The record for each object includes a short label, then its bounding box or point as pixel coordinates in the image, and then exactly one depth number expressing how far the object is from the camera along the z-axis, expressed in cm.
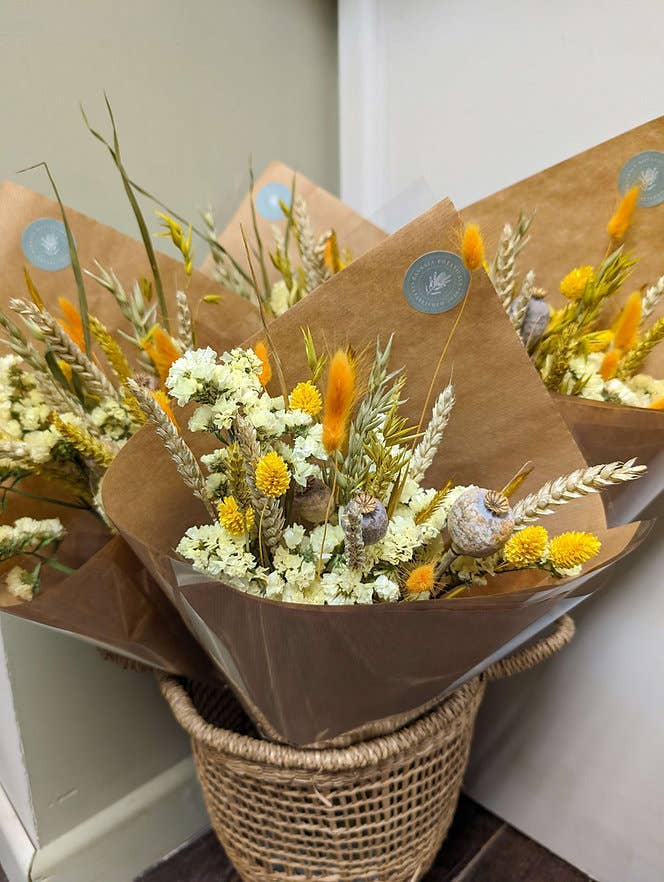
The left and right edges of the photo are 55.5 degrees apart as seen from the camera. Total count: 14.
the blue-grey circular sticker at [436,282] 53
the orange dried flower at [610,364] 67
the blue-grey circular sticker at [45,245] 67
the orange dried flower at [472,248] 49
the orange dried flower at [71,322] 59
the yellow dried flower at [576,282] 64
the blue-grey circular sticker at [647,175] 67
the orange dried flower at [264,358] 51
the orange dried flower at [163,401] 50
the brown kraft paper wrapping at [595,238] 61
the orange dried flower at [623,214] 67
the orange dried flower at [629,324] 65
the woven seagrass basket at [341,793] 60
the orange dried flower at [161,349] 55
